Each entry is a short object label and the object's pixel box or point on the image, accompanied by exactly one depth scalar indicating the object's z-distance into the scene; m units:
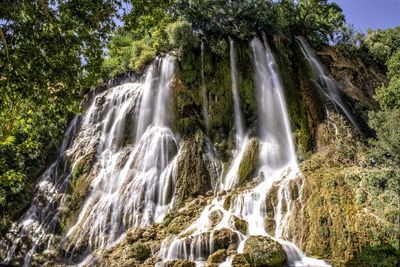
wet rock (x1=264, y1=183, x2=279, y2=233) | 14.73
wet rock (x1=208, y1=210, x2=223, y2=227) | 15.24
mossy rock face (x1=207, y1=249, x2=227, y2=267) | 12.56
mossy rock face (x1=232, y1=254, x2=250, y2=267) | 12.16
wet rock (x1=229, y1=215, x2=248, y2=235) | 14.40
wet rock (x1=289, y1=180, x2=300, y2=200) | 15.32
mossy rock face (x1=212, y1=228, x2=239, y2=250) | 13.45
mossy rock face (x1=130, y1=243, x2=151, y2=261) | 14.34
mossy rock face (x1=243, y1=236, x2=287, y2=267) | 12.05
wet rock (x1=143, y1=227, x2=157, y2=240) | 15.75
